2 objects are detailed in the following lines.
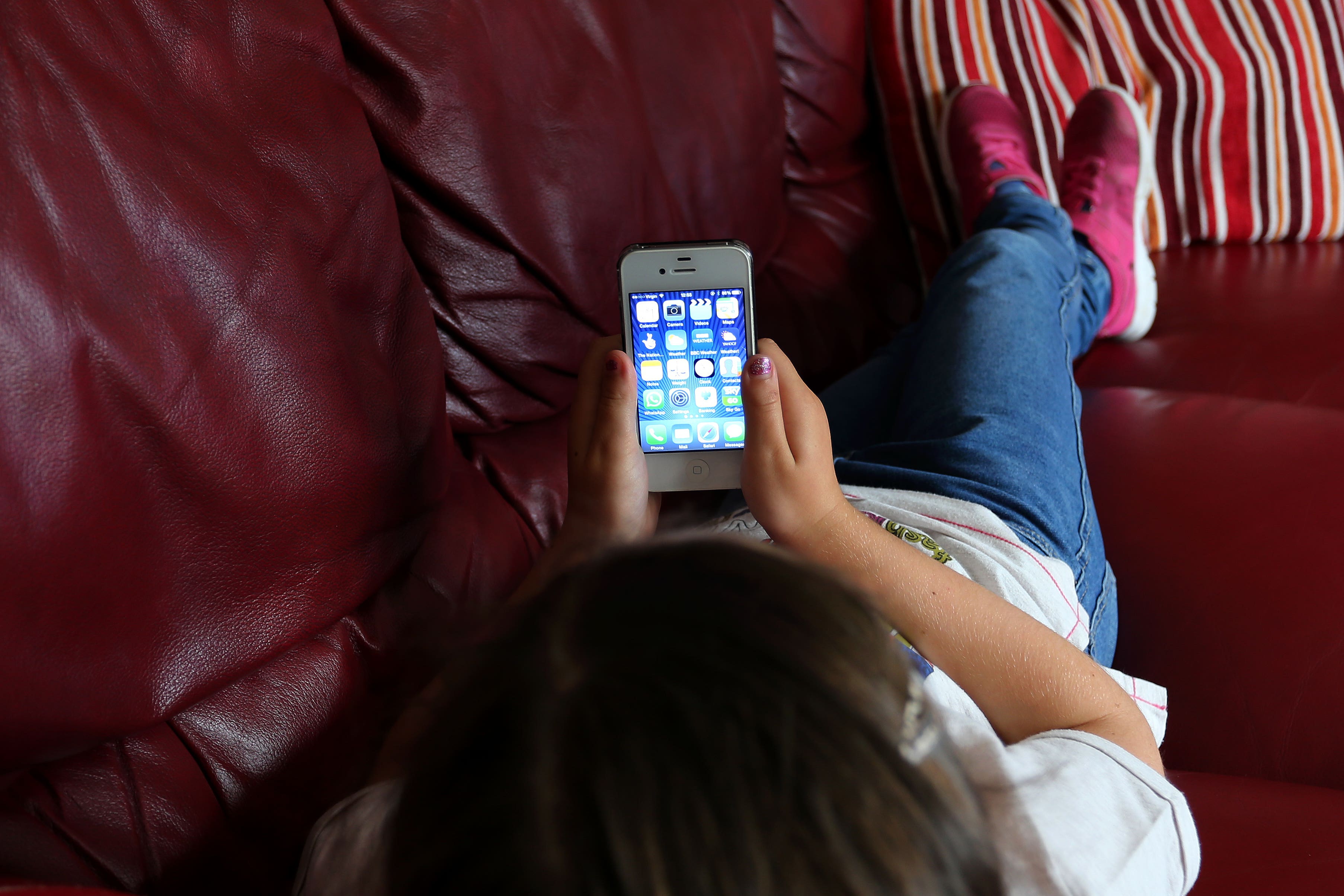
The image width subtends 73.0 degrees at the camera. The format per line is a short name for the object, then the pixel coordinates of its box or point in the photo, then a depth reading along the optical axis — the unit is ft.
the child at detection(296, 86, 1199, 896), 1.01
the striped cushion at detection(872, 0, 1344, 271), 4.16
